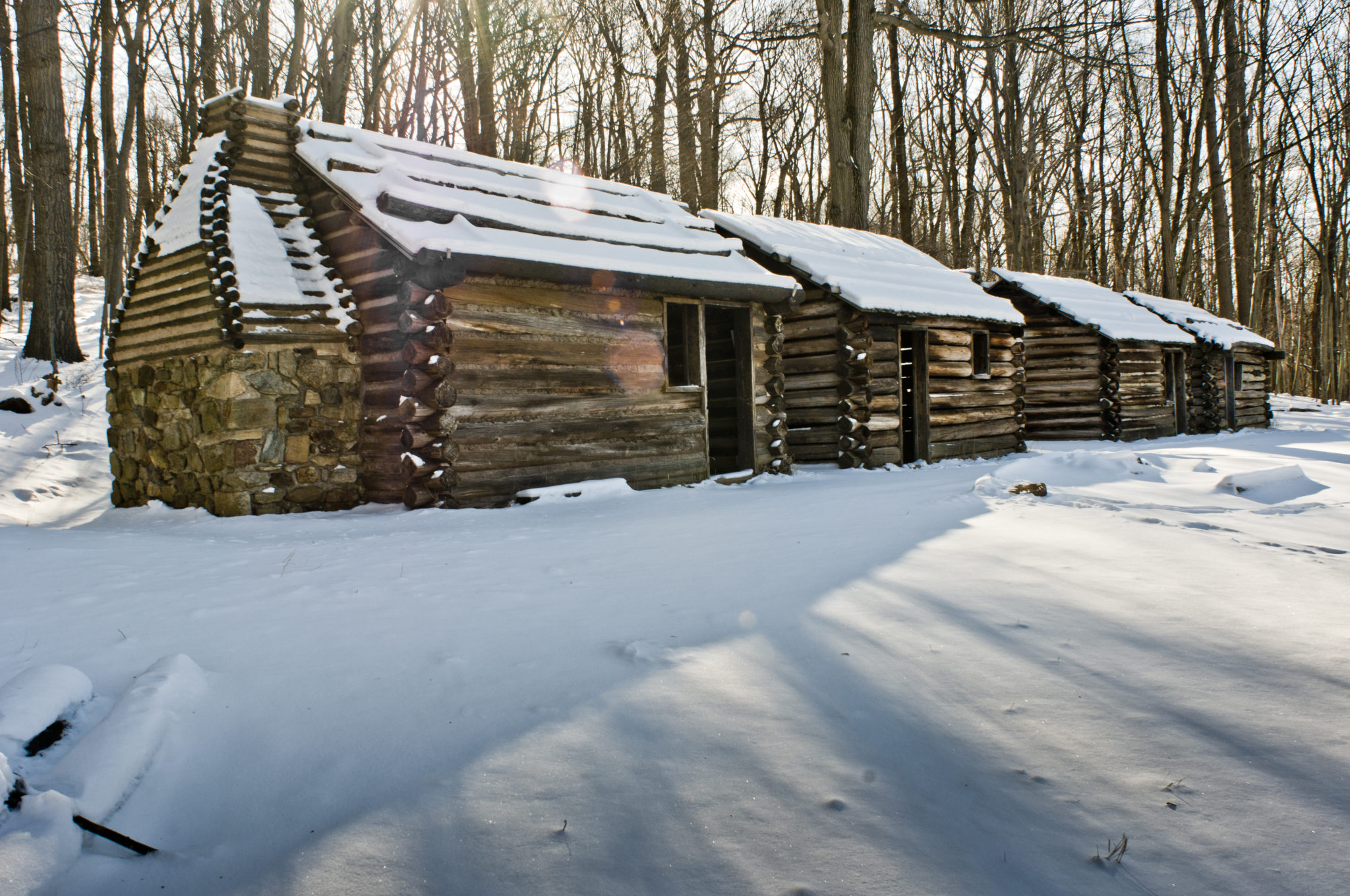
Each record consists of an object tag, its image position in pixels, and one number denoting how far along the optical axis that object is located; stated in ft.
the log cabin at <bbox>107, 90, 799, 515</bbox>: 24.81
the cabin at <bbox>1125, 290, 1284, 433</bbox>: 67.41
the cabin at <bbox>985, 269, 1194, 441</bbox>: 55.88
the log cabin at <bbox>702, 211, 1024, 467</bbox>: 38.86
